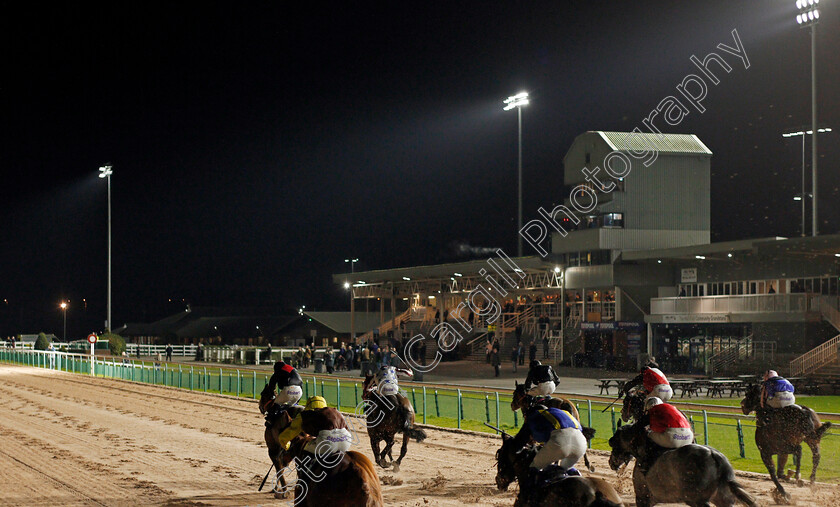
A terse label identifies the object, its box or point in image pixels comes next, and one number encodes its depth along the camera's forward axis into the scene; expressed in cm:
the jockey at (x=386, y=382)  1155
